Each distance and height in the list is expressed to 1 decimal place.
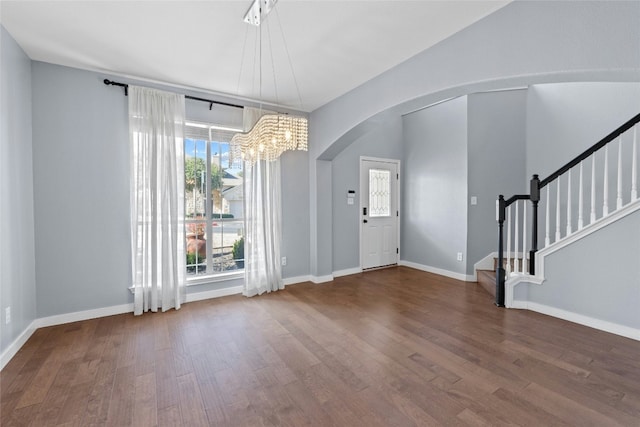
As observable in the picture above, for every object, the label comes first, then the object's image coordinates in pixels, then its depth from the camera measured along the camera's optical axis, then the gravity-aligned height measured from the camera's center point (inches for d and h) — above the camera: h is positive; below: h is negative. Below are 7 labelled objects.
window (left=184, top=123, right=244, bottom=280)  151.8 +3.7
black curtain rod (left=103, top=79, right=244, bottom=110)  128.0 +58.1
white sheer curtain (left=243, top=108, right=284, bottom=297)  159.6 -8.7
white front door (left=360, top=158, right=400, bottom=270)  214.5 -2.8
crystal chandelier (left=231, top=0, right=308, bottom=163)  100.0 +27.5
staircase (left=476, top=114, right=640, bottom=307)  112.5 +0.0
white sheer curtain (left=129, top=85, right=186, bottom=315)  132.5 +7.2
